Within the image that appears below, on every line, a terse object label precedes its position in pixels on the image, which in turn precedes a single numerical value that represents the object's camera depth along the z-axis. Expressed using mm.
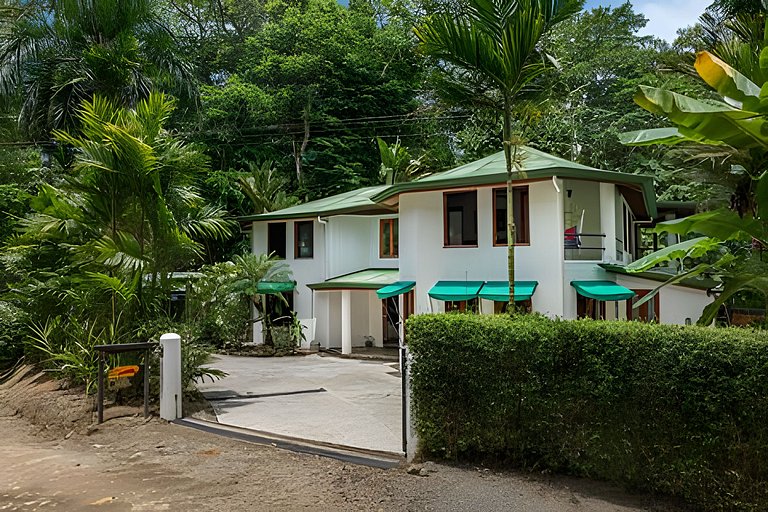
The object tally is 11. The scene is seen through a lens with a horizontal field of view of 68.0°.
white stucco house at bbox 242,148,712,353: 14195
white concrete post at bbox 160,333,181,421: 9039
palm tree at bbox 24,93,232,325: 10203
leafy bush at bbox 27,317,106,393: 10102
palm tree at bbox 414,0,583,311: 7781
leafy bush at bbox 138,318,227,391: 9984
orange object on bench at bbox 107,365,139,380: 9133
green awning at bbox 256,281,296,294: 20219
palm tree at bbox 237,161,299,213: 27422
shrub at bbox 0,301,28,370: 14039
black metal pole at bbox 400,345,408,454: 6625
